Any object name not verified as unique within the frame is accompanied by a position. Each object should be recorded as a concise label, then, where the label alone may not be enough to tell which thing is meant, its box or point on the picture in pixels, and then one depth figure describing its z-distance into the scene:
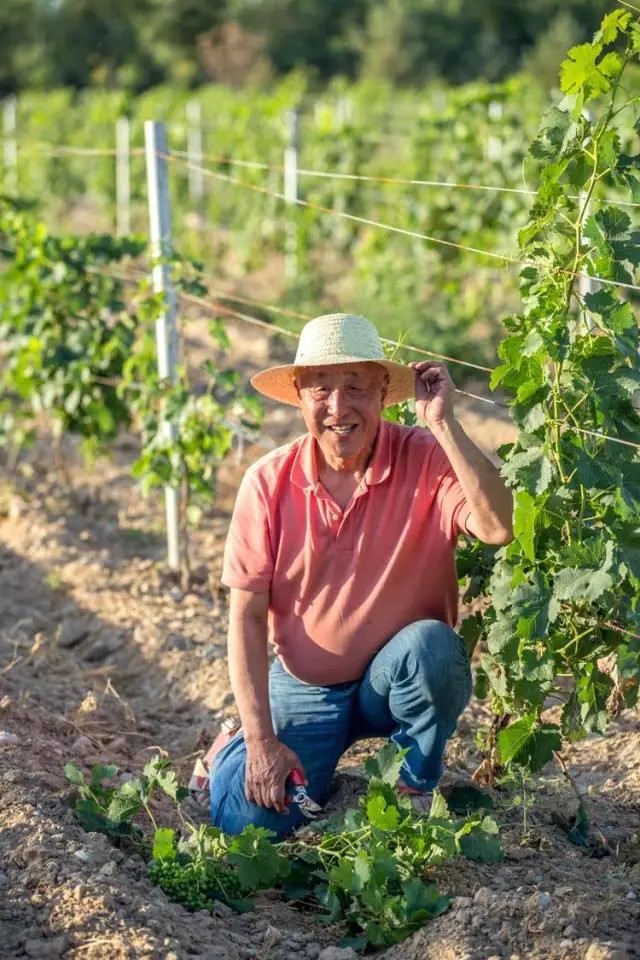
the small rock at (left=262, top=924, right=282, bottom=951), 5.36
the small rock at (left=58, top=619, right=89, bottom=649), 9.29
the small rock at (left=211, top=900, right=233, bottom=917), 5.60
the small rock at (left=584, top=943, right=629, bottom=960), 4.83
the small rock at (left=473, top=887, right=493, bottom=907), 5.25
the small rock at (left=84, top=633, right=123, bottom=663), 9.10
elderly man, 6.12
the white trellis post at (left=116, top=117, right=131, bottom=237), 27.23
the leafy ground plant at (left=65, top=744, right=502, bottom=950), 5.36
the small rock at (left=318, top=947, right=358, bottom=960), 5.25
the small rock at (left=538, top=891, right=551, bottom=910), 5.23
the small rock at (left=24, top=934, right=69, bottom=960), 5.02
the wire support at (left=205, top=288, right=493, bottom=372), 6.67
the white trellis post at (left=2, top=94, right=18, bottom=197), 22.75
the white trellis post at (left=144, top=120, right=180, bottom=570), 9.67
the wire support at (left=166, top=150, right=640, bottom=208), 5.82
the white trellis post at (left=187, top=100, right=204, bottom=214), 28.87
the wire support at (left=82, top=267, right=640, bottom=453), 5.64
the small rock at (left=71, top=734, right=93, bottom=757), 7.20
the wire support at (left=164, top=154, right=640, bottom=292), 5.53
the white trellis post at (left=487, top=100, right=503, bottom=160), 17.03
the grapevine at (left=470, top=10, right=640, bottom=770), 5.56
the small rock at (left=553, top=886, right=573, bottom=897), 5.45
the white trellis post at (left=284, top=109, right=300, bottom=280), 18.87
